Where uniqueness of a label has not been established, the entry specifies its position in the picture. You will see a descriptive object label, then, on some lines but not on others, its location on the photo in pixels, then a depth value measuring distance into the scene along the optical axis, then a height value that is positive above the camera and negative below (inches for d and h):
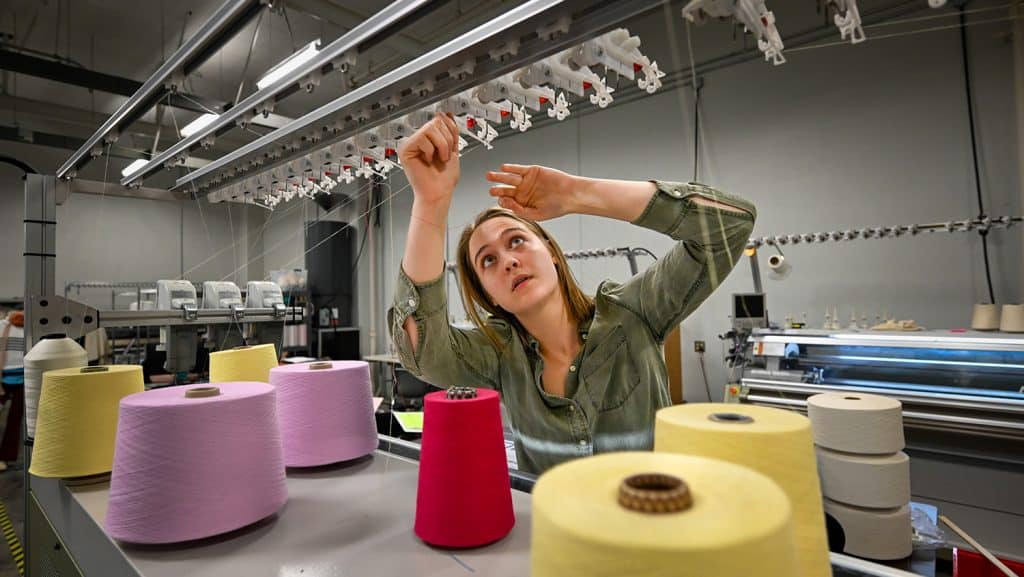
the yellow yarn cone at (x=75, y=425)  39.7 -7.0
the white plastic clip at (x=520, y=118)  42.2 +17.0
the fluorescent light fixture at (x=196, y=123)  88.7 +38.4
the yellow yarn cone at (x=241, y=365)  49.2 -3.5
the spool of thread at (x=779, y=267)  107.5 +8.0
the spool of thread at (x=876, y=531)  42.2 -20.1
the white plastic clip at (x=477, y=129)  44.8 +17.5
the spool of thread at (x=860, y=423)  43.9 -11.0
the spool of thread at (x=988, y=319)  90.5 -4.5
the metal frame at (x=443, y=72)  28.8 +18.1
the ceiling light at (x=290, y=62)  51.2 +29.8
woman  32.7 +1.0
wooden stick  31.7 -17.0
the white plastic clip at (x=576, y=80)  35.2 +17.4
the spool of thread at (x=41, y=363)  52.3 -2.5
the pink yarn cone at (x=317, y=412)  38.6 -6.7
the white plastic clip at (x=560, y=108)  40.8 +17.1
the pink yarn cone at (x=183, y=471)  27.7 -7.9
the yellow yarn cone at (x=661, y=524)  10.1 -4.5
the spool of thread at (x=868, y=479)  43.1 -16.2
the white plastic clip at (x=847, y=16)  25.6 +14.6
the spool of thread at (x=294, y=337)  229.0 -4.4
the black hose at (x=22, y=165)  70.7 +27.7
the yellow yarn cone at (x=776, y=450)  15.9 -4.7
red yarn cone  25.7 -7.9
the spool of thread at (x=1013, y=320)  84.0 -4.6
